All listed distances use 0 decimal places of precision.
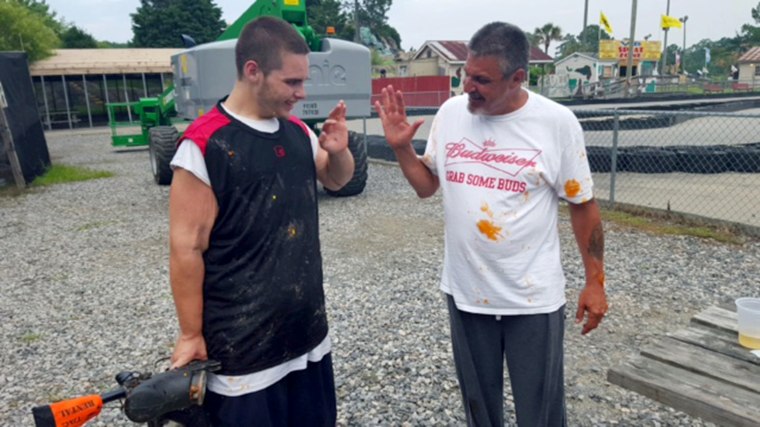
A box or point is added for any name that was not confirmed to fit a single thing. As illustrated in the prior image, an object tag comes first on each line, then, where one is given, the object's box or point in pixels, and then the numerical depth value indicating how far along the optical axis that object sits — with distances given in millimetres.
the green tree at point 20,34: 24031
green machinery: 7199
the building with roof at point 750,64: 54803
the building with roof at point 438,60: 52969
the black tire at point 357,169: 8508
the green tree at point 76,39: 47459
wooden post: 9883
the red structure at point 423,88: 32750
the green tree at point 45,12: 38531
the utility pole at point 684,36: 65688
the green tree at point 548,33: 75000
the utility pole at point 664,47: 45166
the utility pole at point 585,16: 49188
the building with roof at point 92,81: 24375
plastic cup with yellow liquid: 2131
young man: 1792
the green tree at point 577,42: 99675
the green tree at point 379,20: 86000
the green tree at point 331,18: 62188
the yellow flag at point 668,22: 40188
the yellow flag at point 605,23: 40375
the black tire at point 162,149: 10062
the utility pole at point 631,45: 29197
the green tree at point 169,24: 49969
